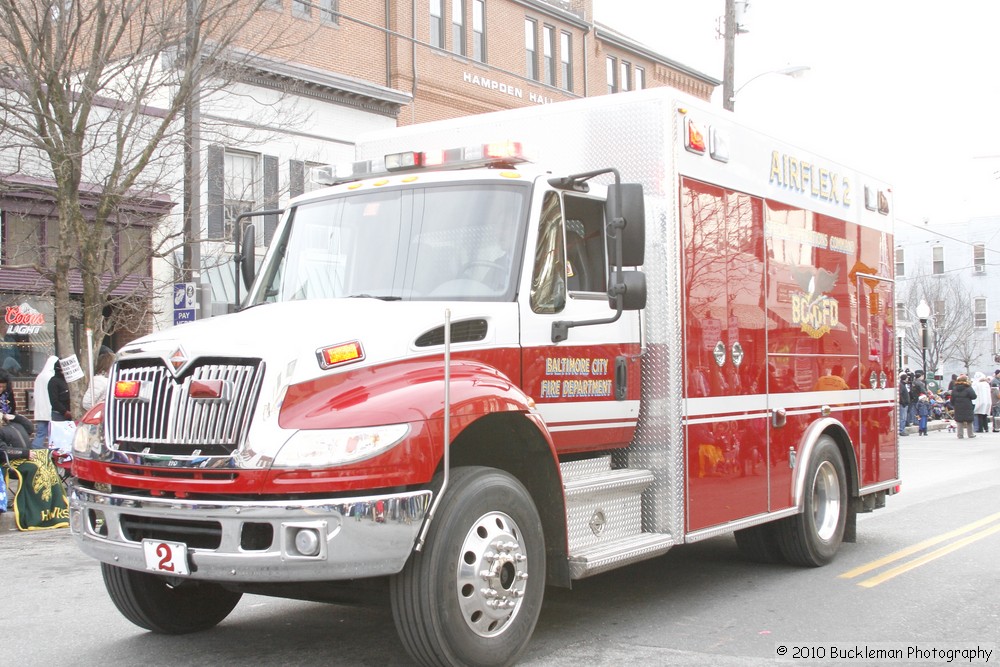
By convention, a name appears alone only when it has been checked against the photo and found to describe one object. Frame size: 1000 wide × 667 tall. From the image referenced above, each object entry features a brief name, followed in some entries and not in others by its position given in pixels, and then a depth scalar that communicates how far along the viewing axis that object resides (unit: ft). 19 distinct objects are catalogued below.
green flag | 37.22
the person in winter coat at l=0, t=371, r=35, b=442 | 40.91
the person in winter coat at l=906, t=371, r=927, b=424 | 100.06
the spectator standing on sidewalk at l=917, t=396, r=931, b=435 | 101.30
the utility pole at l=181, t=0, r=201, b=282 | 44.65
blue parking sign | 49.34
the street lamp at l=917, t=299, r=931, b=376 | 95.86
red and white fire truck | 16.19
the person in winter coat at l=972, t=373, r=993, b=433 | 106.42
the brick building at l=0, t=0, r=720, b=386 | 66.18
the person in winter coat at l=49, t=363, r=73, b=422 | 43.62
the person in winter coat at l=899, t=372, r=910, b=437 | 98.58
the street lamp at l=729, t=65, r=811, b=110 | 66.54
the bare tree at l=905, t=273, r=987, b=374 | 193.16
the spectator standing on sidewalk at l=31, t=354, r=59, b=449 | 48.11
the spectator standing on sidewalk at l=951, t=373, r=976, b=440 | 95.40
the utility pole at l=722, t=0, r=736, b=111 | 67.82
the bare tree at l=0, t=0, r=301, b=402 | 42.24
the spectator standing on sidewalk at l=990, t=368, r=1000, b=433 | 120.53
